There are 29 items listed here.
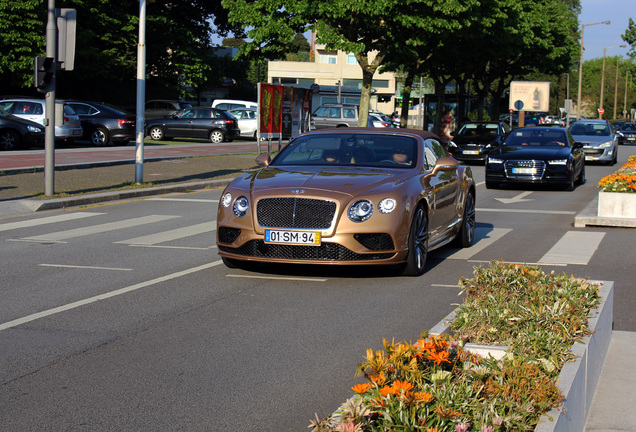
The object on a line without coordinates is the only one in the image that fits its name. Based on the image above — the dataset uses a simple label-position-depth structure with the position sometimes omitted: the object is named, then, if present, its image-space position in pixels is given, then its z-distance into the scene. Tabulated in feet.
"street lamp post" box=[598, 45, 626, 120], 287.77
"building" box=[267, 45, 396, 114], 329.31
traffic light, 48.70
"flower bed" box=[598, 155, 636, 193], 42.34
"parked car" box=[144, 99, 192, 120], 156.56
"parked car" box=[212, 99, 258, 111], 154.51
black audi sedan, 65.10
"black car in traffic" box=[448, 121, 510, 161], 99.96
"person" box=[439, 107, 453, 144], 140.87
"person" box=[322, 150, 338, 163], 31.00
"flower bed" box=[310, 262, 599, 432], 10.12
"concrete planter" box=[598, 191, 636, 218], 42.40
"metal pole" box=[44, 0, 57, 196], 49.37
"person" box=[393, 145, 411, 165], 30.66
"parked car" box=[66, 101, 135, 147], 102.99
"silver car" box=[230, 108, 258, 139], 139.74
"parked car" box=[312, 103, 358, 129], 139.85
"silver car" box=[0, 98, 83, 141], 95.30
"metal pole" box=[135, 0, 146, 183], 58.85
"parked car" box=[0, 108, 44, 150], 86.79
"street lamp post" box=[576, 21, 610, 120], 230.23
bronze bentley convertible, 26.14
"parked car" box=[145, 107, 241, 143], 126.93
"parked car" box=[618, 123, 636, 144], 193.36
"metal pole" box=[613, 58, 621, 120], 359.87
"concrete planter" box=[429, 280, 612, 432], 10.97
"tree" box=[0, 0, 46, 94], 127.24
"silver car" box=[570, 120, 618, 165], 100.17
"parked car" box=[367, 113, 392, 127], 168.55
